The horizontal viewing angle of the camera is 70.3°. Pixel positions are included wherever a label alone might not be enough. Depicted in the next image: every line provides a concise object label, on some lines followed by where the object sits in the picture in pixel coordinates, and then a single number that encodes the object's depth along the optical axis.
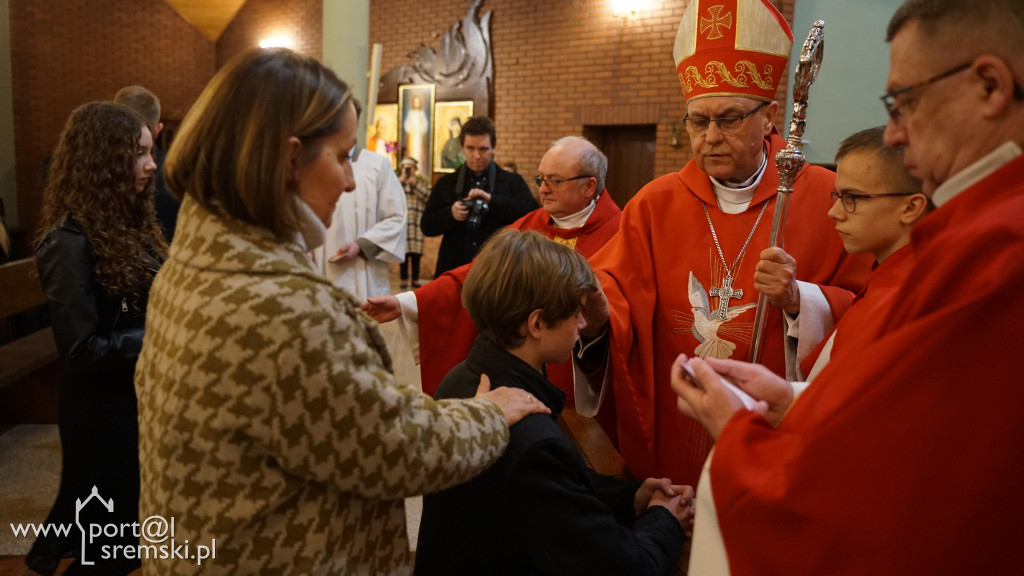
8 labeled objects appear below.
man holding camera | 4.76
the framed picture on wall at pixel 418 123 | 11.80
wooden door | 9.87
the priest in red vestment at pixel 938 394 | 0.96
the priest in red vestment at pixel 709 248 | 2.29
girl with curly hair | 2.31
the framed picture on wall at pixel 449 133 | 11.44
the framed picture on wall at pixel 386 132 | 12.30
